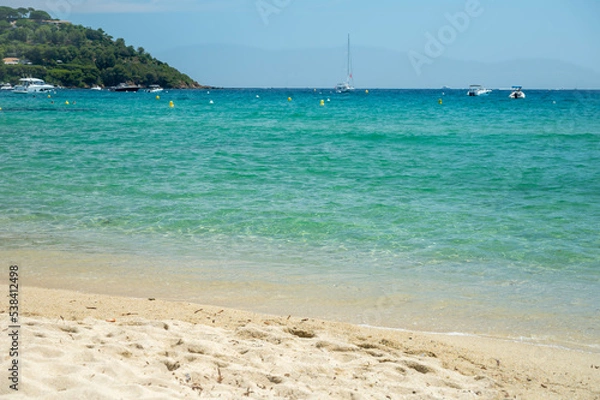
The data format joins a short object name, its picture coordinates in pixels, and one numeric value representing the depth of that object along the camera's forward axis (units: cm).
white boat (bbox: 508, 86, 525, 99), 8200
